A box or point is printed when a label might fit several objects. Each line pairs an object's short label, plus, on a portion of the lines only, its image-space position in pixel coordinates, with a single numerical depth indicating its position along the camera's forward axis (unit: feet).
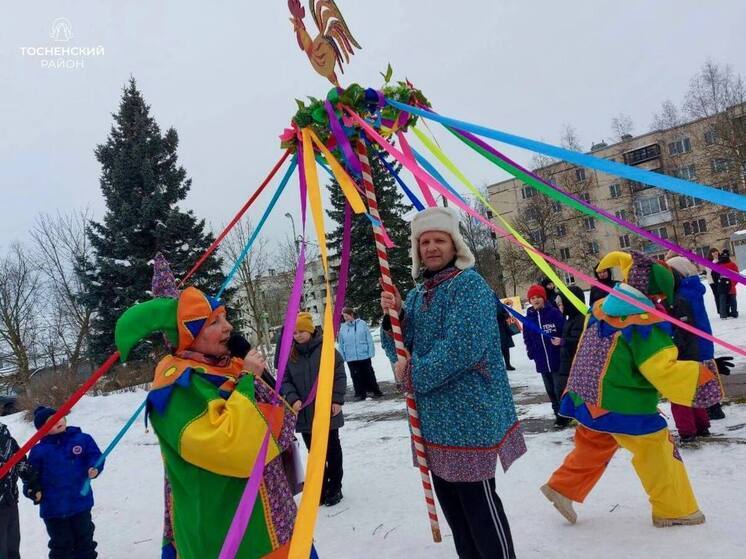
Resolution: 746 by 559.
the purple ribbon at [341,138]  9.94
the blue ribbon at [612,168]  5.61
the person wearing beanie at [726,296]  35.18
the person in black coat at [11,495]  12.01
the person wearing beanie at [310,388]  14.92
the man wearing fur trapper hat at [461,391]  7.34
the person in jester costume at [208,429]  6.48
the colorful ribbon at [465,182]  11.00
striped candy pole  8.21
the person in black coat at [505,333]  32.79
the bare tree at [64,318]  75.77
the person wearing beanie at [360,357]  33.27
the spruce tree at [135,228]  55.83
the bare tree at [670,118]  113.19
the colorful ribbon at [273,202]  11.44
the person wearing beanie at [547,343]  19.34
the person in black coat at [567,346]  17.85
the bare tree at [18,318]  76.13
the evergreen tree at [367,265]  75.51
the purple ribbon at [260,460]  5.75
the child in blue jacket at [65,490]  12.36
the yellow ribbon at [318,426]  5.41
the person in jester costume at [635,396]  9.66
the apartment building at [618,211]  122.11
